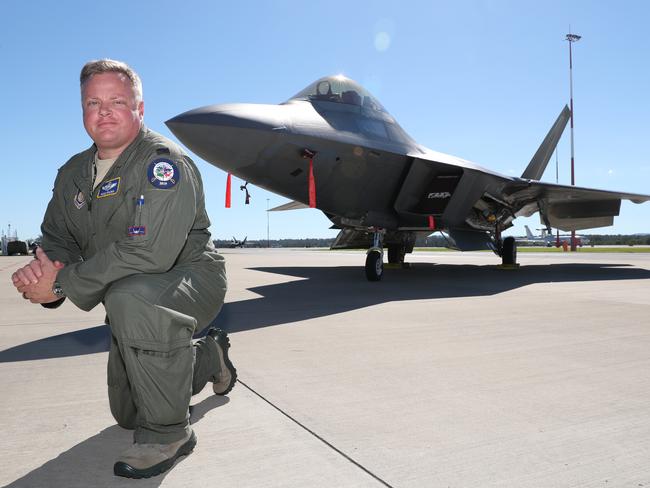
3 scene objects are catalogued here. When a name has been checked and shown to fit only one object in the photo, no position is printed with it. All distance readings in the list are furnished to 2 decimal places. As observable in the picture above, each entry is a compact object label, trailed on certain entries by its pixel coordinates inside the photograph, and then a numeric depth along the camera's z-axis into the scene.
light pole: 38.70
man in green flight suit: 2.02
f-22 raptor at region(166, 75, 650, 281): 7.81
